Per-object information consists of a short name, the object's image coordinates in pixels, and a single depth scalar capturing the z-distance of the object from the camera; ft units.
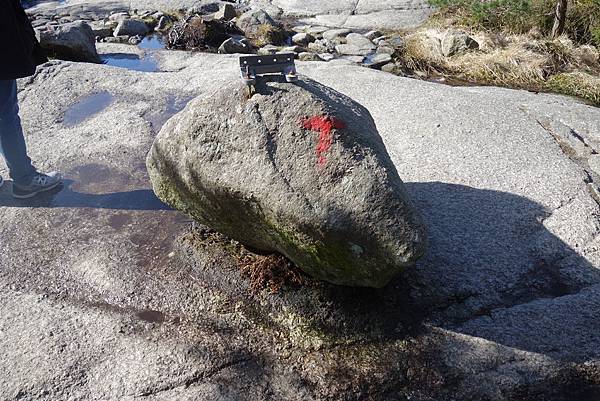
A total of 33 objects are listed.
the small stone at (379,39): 26.87
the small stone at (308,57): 24.36
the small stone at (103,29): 29.04
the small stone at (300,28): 30.27
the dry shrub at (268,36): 27.99
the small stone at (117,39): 27.90
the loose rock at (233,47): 25.59
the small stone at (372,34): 27.66
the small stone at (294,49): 26.15
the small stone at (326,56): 24.55
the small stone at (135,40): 27.95
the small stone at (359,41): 26.27
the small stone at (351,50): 25.58
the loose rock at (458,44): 23.78
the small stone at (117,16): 31.70
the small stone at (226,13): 32.04
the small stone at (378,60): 23.69
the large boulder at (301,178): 7.57
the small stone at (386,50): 25.04
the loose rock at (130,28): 29.01
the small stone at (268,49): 26.40
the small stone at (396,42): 25.88
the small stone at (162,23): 30.52
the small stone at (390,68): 23.16
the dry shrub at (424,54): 23.43
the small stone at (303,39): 27.96
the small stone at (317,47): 26.38
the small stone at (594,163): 12.93
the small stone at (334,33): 28.19
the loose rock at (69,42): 22.85
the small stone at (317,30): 29.48
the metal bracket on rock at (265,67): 8.52
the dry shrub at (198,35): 26.94
